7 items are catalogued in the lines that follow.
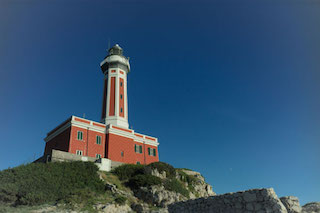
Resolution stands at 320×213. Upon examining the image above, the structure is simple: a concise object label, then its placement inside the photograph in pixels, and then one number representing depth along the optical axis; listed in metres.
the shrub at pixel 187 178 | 32.07
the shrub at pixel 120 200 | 20.96
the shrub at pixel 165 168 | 29.66
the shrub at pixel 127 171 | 27.64
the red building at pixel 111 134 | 31.67
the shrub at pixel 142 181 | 25.98
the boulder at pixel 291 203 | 7.47
